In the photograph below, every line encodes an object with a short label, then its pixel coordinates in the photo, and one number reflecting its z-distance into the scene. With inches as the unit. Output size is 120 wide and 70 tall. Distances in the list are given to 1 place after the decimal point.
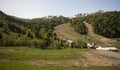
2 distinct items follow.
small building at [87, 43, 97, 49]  2135.2
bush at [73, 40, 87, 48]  2123.2
